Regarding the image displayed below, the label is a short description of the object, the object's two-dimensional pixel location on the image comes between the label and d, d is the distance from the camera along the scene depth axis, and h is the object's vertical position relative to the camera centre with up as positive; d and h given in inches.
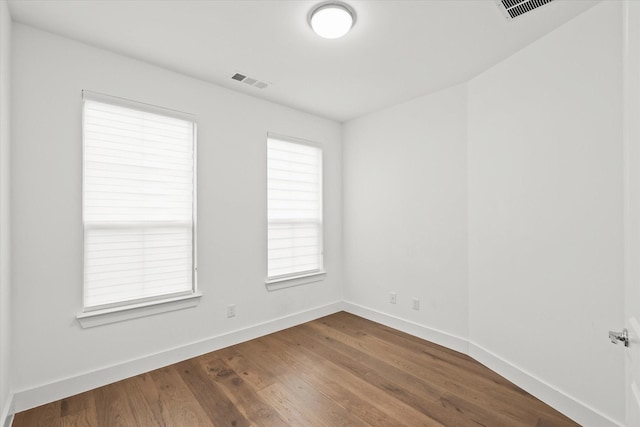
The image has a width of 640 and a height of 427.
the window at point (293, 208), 141.7 +4.1
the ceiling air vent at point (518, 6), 74.3 +53.4
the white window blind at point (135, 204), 94.3 +4.5
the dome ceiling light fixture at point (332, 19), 75.7 +52.0
